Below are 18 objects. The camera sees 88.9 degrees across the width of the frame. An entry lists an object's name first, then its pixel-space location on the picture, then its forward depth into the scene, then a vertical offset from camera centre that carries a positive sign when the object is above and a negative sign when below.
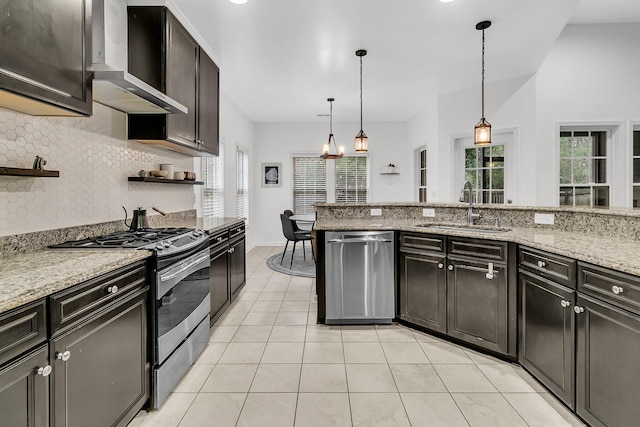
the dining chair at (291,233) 5.29 -0.35
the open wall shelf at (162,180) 2.63 +0.28
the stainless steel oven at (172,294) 1.80 -0.51
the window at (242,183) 6.20 +0.58
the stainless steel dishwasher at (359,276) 2.89 -0.57
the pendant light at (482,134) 2.90 +0.69
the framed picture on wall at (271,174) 7.44 +0.86
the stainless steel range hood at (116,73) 1.74 +0.76
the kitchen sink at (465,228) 2.71 -0.14
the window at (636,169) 3.94 +0.51
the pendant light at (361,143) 4.12 +0.87
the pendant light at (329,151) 4.75 +0.93
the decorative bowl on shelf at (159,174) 2.83 +0.34
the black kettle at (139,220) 2.47 -0.06
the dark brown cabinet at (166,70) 2.49 +1.15
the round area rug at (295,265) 4.92 -0.88
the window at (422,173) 6.35 +0.78
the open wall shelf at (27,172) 1.49 +0.20
